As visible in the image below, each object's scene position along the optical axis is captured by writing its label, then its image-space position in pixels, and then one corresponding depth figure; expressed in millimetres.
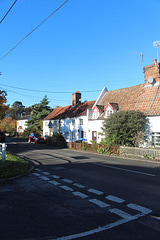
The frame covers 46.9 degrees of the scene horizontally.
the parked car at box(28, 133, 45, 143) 34588
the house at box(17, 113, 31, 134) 72750
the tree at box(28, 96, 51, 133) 46156
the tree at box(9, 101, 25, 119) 119750
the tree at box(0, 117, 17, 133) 74169
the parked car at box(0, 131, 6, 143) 36394
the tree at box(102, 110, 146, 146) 19125
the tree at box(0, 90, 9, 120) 19806
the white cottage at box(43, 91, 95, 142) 31297
